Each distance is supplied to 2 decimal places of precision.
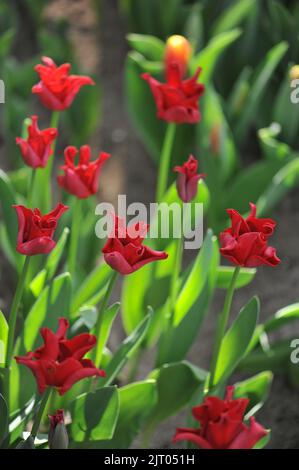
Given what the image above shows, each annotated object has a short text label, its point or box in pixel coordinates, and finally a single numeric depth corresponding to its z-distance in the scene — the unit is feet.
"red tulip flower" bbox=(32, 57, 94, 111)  6.72
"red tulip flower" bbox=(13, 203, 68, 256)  5.96
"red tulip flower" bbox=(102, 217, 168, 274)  5.99
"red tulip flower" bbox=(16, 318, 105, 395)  5.92
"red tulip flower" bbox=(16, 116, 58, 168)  6.58
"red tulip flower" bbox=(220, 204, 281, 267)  5.98
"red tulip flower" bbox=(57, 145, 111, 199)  6.52
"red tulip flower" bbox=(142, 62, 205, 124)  6.74
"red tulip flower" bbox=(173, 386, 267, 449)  5.86
